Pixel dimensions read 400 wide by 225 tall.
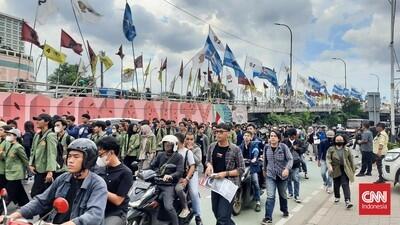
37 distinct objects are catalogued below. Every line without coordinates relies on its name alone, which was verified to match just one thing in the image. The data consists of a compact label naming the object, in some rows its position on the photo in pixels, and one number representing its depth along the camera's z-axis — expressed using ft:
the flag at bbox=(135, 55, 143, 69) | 100.42
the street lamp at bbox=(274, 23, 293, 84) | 133.33
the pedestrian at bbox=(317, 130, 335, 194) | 40.22
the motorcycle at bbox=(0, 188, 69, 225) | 10.66
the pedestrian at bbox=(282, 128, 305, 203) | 35.85
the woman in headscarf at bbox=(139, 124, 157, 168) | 43.62
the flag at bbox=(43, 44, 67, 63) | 67.67
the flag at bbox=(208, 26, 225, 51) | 111.86
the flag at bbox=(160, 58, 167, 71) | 116.06
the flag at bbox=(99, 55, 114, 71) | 88.38
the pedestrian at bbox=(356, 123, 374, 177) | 49.49
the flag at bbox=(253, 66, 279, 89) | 136.67
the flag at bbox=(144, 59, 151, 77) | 117.44
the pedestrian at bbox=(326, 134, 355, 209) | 32.99
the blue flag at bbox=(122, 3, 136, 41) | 89.93
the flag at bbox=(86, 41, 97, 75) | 85.87
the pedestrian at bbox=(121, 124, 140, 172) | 42.88
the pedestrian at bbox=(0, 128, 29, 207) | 26.63
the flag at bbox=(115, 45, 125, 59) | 97.12
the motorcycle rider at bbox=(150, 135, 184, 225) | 22.18
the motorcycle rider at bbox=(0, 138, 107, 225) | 12.36
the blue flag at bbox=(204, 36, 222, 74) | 113.09
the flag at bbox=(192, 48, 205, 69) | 114.62
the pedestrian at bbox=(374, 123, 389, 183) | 44.46
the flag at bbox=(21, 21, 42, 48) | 65.20
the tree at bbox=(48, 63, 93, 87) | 203.61
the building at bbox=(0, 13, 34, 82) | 135.74
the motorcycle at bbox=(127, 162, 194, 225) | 20.15
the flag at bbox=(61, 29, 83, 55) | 72.49
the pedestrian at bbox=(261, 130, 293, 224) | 27.91
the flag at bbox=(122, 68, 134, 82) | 100.83
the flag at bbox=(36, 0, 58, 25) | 68.40
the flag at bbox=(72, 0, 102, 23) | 74.28
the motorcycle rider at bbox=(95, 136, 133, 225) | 14.55
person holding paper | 22.70
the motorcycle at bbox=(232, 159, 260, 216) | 30.14
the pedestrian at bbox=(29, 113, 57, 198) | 25.81
